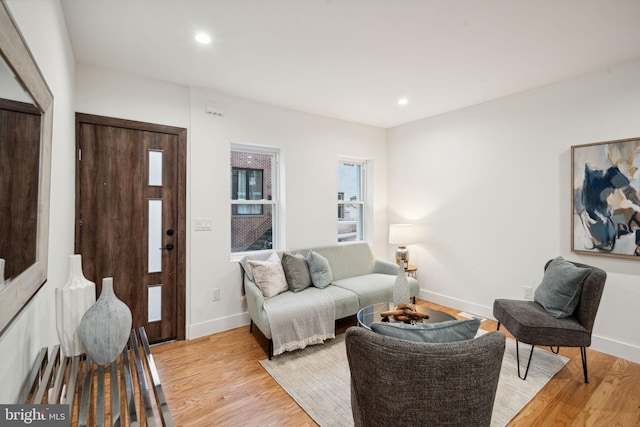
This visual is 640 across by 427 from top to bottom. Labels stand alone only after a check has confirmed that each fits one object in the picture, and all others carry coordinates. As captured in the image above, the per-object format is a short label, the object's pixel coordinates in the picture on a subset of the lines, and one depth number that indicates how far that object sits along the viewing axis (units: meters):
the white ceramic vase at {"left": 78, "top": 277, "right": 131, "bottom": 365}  1.25
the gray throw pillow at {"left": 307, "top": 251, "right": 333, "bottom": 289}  3.28
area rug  1.96
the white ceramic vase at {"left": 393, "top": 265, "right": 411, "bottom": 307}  2.56
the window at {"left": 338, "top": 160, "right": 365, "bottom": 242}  4.56
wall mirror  0.86
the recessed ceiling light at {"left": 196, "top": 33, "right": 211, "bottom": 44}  2.18
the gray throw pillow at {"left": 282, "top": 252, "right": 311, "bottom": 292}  3.14
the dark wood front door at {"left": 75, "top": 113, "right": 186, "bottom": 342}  2.64
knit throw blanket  2.62
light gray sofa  2.94
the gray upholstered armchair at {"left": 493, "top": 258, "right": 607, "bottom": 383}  2.21
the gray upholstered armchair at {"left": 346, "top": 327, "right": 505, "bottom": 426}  1.10
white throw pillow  2.96
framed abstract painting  2.59
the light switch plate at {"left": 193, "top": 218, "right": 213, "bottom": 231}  3.10
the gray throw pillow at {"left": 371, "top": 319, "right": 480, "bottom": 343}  1.23
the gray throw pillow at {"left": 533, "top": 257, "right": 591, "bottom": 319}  2.29
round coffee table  2.38
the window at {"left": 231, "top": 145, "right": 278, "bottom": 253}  3.53
